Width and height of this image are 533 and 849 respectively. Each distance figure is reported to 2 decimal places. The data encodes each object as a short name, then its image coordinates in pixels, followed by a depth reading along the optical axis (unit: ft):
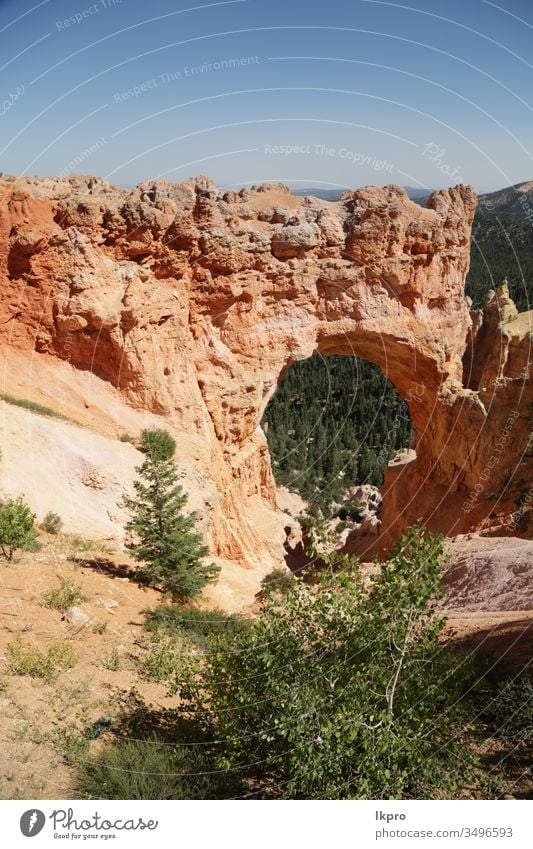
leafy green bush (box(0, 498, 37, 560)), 44.75
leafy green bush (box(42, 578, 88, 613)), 42.24
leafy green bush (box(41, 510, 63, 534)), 54.49
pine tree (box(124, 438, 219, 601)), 51.60
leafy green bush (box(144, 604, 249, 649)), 43.75
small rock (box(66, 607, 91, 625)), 41.06
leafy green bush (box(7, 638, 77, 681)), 34.71
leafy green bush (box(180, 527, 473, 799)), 25.36
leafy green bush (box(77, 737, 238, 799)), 27.94
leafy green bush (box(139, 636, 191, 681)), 37.93
